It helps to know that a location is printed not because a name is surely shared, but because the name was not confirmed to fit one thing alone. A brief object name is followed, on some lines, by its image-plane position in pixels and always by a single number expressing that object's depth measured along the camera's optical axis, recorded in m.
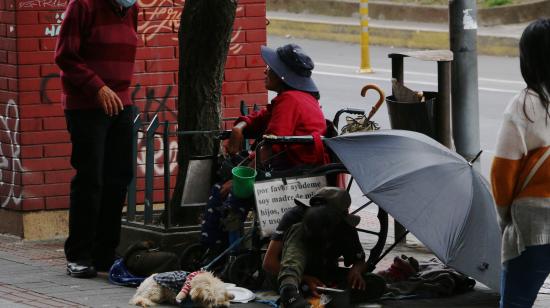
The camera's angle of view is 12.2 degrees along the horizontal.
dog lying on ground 12.90
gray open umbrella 12.86
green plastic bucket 13.76
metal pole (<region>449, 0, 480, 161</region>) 16.92
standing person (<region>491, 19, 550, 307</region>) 9.88
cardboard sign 13.72
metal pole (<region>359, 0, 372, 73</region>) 38.30
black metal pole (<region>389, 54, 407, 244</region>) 16.47
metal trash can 15.85
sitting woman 14.01
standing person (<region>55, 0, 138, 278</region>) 14.38
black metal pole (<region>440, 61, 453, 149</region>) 16.03
